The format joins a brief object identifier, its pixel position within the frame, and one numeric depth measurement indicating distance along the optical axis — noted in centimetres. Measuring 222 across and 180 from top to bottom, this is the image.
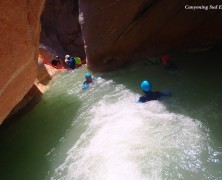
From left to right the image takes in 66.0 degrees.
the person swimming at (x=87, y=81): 682
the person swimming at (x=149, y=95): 513
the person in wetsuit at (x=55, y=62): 1017
